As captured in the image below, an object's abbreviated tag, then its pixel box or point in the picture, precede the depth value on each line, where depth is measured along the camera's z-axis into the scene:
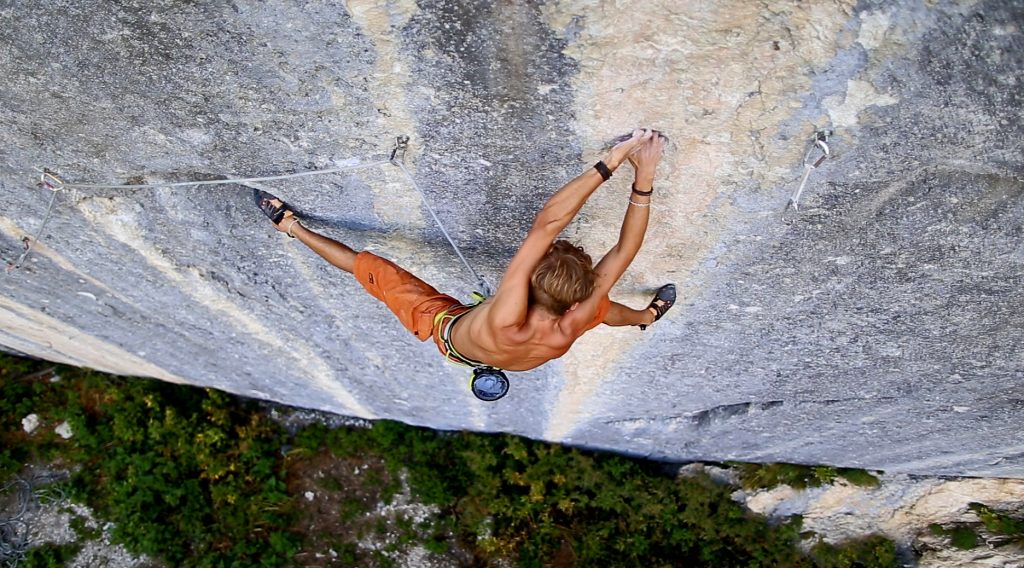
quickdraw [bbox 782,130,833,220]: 1.75
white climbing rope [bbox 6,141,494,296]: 2.07
